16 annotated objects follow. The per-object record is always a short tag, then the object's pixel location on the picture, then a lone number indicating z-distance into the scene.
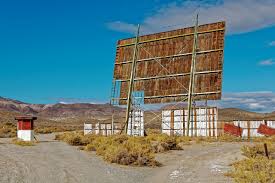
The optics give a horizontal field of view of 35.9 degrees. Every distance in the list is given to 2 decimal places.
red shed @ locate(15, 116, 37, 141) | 32.66
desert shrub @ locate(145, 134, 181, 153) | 24.17
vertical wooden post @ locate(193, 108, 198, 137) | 36.00
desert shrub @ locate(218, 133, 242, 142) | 33.63
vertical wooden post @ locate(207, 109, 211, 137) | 35.16
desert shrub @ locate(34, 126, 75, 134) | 58.00
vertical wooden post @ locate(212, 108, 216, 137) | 34.91
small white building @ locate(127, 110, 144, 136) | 39.56
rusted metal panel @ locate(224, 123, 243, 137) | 36.11
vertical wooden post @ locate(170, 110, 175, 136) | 37.62
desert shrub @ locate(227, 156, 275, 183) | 10.99
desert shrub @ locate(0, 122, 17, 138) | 44.16
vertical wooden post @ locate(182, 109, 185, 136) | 36.94
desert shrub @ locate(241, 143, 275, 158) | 19.59
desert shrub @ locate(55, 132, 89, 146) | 29.92
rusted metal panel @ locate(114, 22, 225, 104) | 35.09
